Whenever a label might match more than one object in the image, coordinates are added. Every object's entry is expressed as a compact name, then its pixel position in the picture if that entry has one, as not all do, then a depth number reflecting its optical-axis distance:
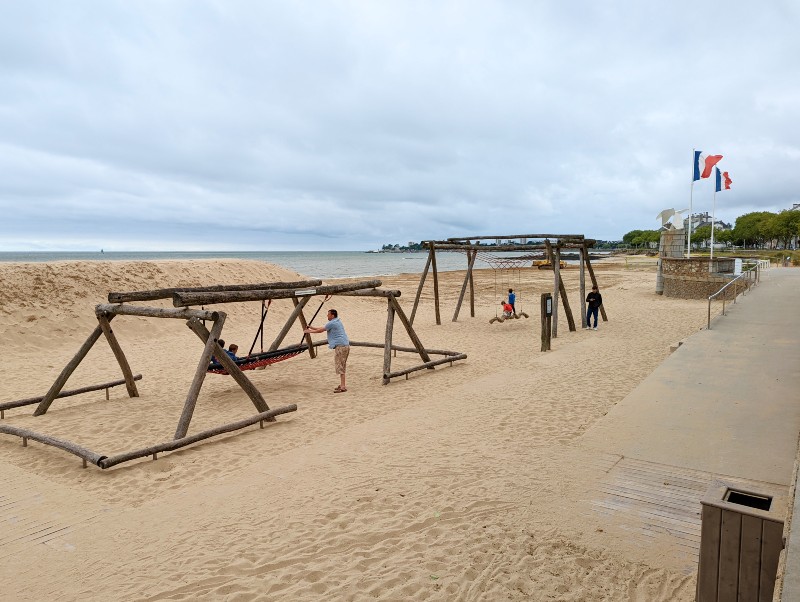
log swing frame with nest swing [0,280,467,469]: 6.23
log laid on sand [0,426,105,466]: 5.65
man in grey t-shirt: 9.14
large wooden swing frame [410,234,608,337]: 15.13
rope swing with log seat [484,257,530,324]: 15.91
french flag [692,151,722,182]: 25.98
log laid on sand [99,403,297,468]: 5.60
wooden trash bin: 2.54
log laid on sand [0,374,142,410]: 7.72
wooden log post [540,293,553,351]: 12.50
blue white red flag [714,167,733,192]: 28.99
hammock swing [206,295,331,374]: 7.88
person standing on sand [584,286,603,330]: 15.73
